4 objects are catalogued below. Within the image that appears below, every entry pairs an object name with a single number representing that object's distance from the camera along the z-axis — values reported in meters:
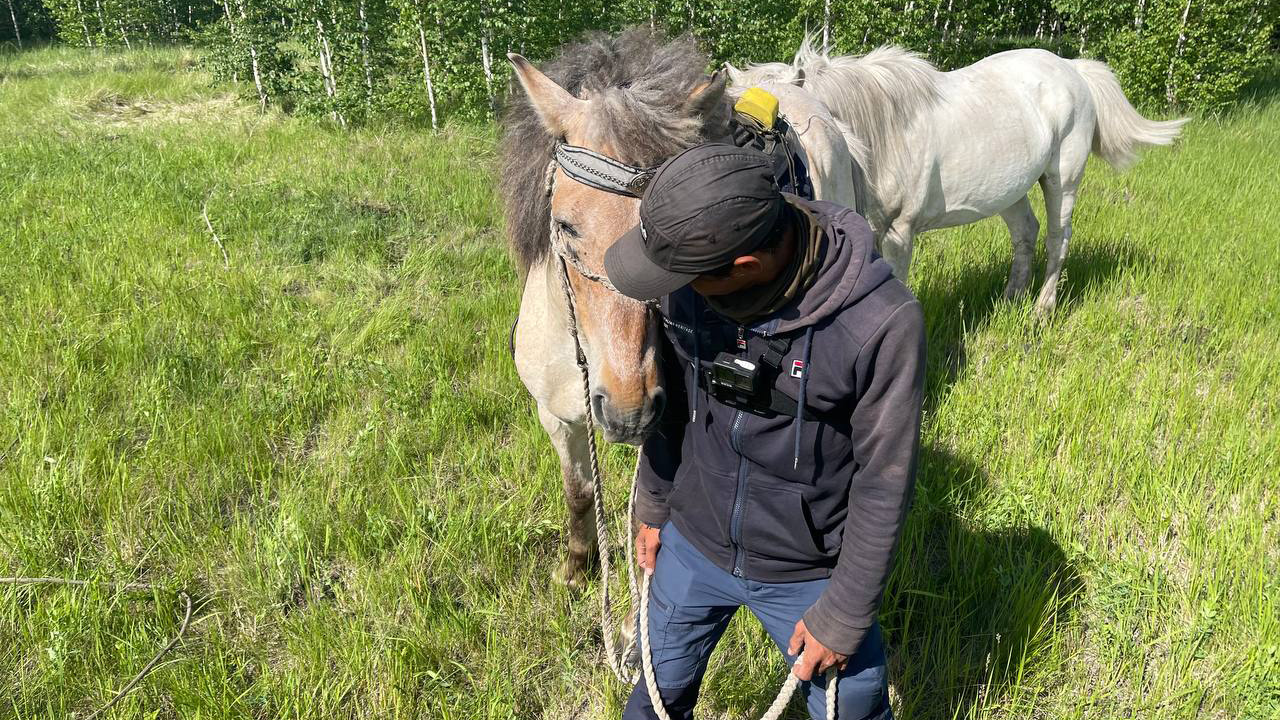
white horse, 3.76
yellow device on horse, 2.27
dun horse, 1.74
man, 1.30
